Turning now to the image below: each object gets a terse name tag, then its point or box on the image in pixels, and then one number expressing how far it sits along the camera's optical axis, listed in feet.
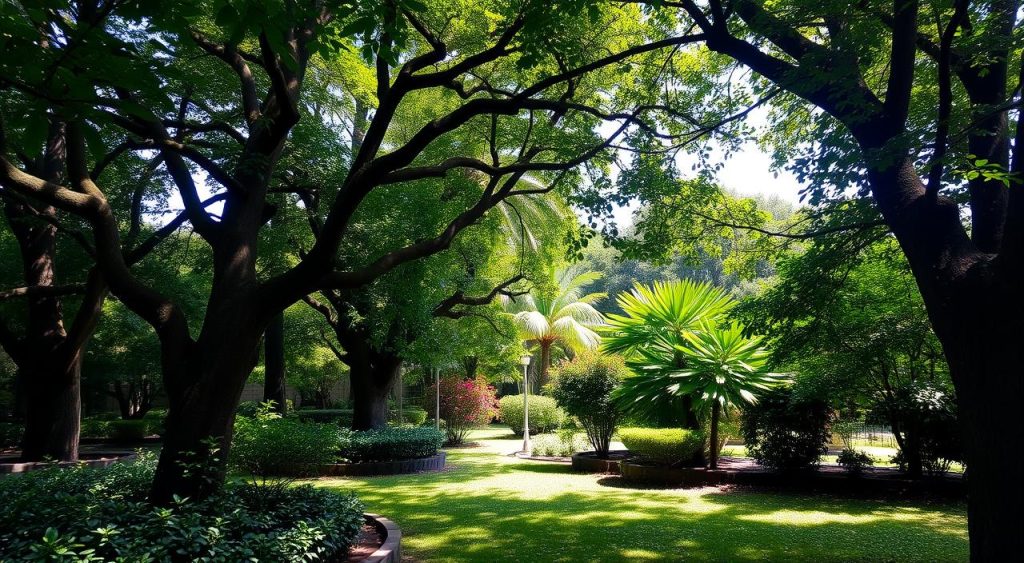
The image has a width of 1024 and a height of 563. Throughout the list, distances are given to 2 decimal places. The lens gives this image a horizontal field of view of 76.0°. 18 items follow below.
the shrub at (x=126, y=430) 75.41
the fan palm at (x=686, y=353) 43.50
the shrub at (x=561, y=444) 62.39
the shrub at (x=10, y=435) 63.93
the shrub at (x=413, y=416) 91.30
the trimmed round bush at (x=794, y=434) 41.63
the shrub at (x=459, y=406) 81.25
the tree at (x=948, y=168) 14.97
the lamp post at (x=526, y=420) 66.59
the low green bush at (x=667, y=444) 44.04
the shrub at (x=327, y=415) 82.50
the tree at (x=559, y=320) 107.86
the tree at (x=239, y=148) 10.73
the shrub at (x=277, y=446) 37.88
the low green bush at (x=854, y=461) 39.71
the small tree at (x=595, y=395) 53.72
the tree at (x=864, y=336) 24.97
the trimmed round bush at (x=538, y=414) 84.02
